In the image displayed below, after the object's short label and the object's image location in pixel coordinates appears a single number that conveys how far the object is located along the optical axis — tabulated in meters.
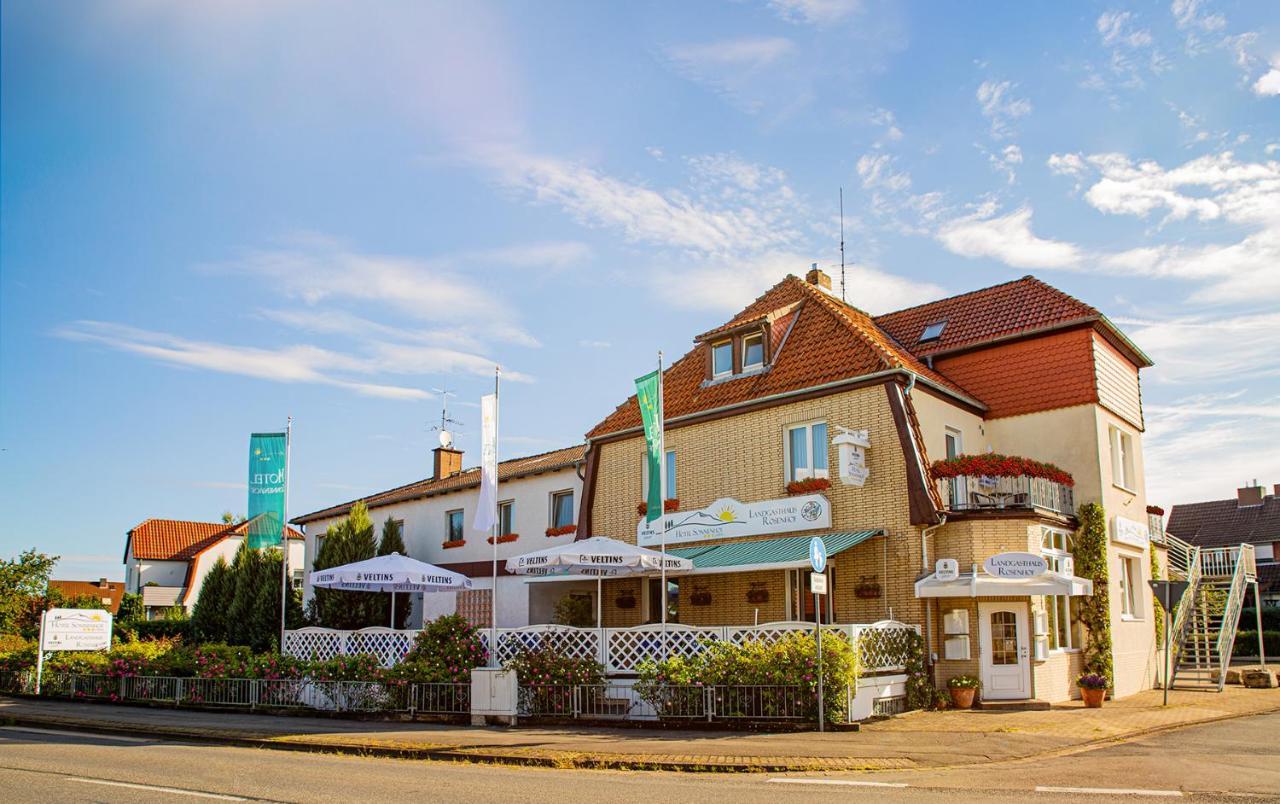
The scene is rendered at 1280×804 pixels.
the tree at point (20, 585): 29.39
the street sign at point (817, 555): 14.74
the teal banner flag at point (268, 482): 23.80
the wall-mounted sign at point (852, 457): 19.50
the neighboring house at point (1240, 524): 44.66
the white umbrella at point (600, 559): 18.17
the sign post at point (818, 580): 14.53
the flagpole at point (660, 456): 19.16
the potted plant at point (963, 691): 18.20
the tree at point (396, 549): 30.38
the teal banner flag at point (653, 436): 19.39
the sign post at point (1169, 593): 18.85
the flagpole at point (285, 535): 23.16
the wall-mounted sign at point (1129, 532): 21.50
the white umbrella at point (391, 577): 21.36
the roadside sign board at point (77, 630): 22.36
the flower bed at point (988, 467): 19.41
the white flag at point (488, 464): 18.28
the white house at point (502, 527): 26.94
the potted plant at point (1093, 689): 18.64
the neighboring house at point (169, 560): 51.50
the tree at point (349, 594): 29.31
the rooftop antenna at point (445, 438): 35.80
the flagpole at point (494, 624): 17.42
